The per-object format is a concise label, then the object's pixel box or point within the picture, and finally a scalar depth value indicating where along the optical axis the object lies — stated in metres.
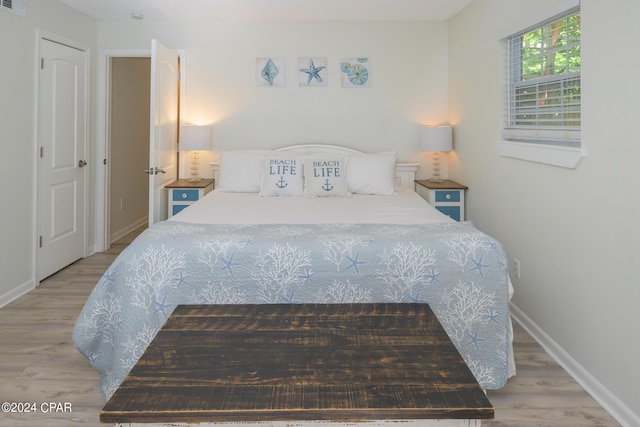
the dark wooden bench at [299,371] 1.07
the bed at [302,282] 2.28
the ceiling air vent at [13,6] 3.40
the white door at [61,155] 4.01
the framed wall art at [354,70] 4.85
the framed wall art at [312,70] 4.84
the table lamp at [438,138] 4.64
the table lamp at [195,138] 4.65
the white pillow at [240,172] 4.29
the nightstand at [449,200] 4.41
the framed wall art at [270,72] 4.84
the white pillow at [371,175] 4.15
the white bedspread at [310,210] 3.01
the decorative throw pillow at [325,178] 3.98
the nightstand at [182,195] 4.40
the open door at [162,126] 3.98
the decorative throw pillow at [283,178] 4.05
